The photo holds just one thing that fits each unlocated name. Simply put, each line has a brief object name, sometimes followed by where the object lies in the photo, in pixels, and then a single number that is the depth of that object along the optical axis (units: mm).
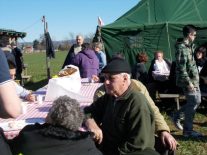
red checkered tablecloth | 3488
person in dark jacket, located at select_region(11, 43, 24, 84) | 12602
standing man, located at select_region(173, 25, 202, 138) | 5668
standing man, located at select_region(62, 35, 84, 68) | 8693
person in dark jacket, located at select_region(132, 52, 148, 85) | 8219
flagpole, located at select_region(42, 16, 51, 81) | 13255
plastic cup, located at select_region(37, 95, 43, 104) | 4901
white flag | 11481
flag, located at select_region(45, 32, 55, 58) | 13176
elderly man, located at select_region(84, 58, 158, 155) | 3148
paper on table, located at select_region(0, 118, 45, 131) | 3532
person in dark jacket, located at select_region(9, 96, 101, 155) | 2623
